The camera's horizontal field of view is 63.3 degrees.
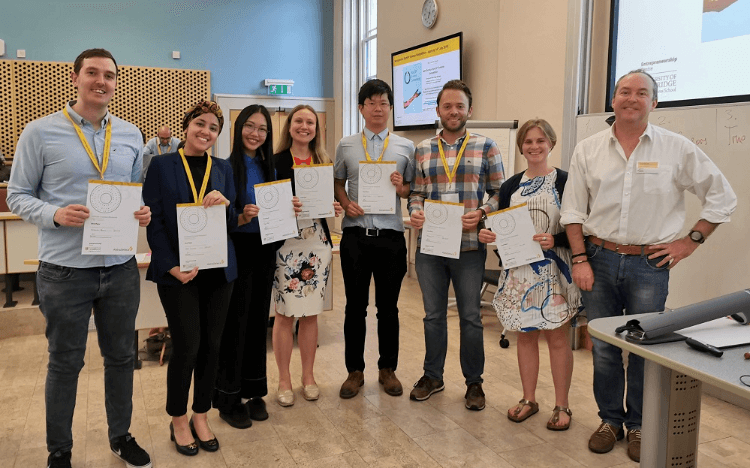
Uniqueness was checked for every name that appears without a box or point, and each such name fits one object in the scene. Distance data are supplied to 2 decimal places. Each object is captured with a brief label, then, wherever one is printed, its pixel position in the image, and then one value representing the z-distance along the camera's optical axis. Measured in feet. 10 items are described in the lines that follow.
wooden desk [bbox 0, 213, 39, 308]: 14.61
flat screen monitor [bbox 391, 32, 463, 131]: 20.61
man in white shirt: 8.07
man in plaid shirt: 9.94
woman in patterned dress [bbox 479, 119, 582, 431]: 9.21
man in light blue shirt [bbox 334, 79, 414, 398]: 10.36
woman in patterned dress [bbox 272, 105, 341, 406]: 9.95
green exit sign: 30.30
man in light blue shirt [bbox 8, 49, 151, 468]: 7.15
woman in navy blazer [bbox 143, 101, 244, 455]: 8.02
